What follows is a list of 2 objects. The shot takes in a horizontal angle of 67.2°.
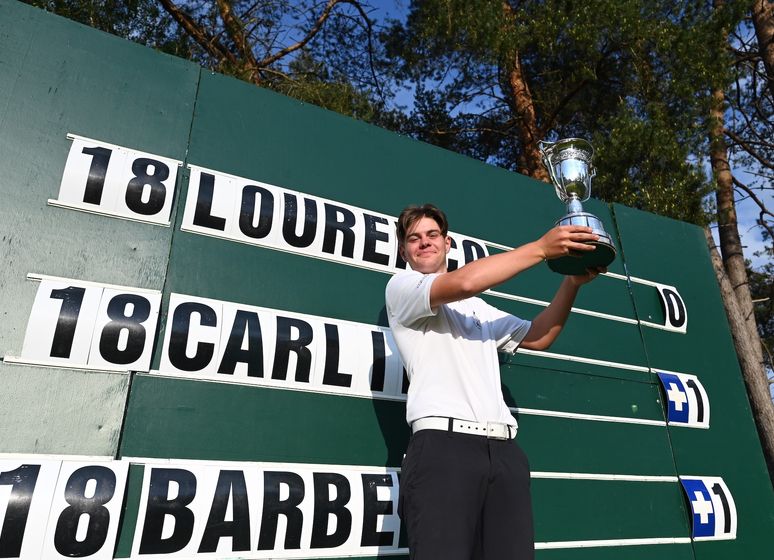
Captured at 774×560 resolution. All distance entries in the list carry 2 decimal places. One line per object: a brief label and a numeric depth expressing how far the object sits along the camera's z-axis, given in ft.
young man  5.99
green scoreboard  7.29
